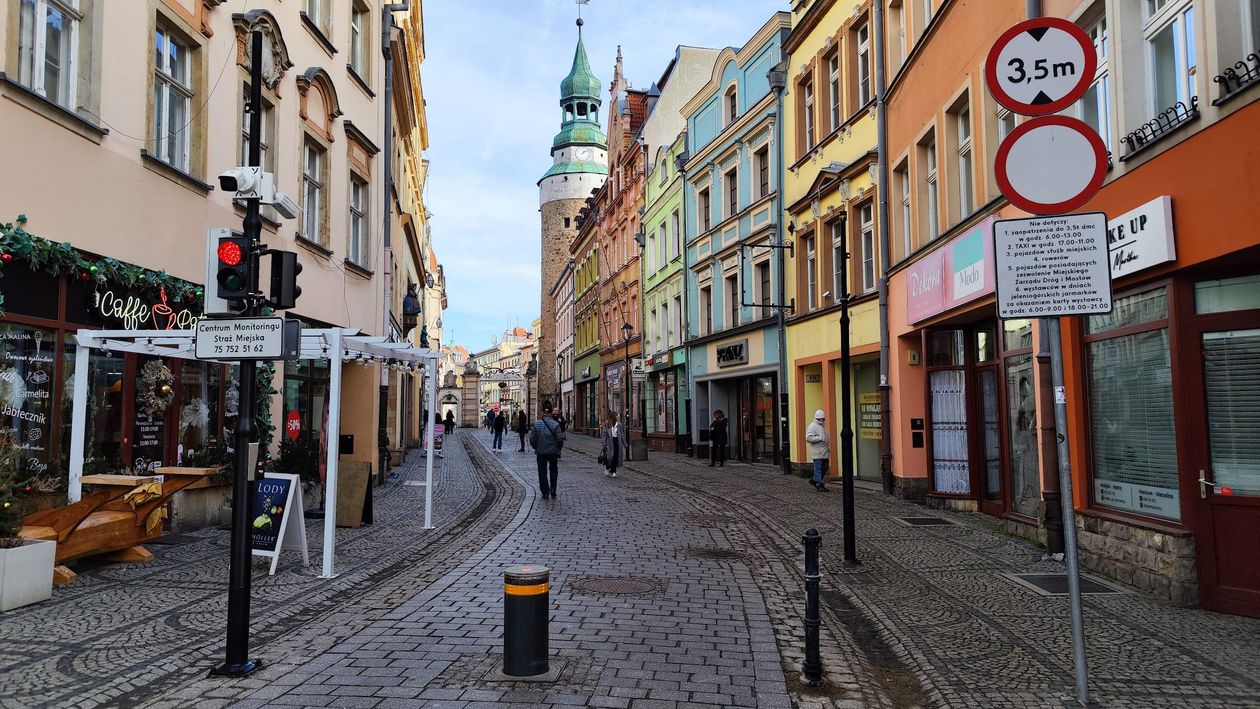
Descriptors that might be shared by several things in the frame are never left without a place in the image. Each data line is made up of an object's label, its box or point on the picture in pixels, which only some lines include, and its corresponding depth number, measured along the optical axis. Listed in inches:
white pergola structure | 346.0
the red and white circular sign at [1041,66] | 195.3
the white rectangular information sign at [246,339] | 226.2
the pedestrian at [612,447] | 849.5
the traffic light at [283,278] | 232.1
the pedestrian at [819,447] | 690.2
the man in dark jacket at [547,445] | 634.8
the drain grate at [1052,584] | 308.8
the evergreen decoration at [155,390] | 428.1
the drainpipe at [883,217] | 651.5
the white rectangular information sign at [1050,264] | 191.2
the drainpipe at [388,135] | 820.6
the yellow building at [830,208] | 718.5
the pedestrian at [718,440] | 1010.7
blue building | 969.5
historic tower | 2812.5
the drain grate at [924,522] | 489.4
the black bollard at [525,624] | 210.5
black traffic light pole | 216.5
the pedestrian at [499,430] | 1512.1
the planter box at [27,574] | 270.5
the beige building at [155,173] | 344.5
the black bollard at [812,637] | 211.5
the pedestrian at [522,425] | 1412.4
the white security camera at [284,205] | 265.4
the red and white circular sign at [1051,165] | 193.0
